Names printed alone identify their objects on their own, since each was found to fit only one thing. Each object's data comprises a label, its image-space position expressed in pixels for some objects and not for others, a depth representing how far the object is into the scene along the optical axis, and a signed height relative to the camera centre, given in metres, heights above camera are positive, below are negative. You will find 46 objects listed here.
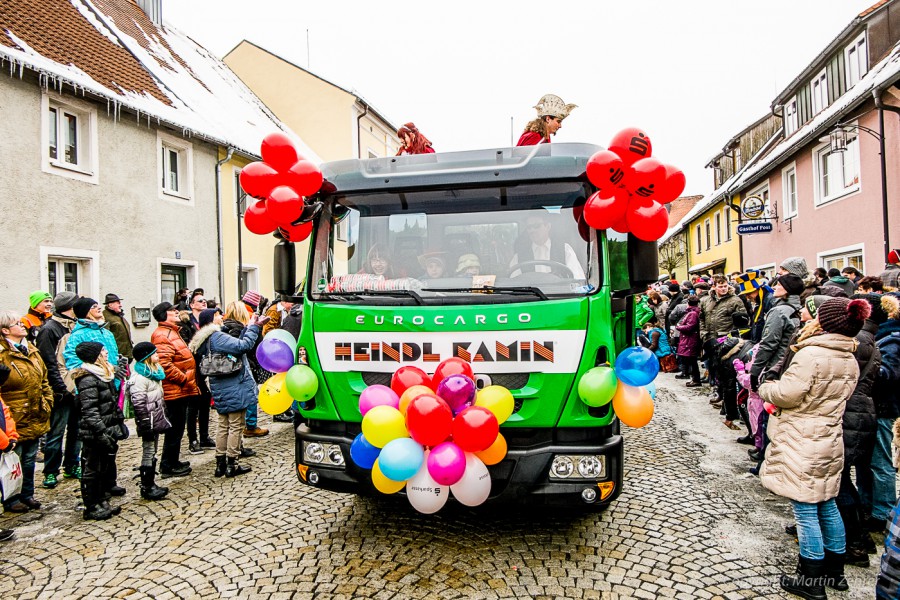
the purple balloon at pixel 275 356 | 4.36 -0.33
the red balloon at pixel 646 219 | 3.80 +0.52
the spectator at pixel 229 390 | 5.68 -0.76
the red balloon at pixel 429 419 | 3.30 -0.63
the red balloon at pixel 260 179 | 4.34 +0.97
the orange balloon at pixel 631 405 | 3.76 -0.66
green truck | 3.62 +0.06
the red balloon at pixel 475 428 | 3.30 -0.69
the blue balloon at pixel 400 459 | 3.34 -0.86
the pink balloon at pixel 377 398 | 3.62 -0.55
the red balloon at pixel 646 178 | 3.77 +0.78
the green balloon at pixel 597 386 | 3.52 -0.50
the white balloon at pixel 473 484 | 3.44 -1.04
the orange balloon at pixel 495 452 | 3.50 -0.87
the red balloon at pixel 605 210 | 3.75 +0.58
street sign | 14.51 +1.71
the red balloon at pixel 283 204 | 4.12 +0.74
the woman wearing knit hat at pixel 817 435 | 3.27 -0.79
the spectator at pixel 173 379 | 5.79 -0.64
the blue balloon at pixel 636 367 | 3.75 -0.42
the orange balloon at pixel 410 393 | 3.50 -0.51
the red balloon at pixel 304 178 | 4.21 +0.94
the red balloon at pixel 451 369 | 3.57 -0.38
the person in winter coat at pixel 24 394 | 4.98 -0.65
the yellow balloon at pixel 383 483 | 3.56 -1.07
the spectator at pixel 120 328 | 8.22 -0.18
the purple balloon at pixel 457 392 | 3.38 -0.49
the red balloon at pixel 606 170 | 3.73 +0.83
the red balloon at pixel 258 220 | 4.38 +0.68
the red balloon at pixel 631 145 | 3.87 +1.02
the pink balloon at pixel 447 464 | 3.32 -0.89
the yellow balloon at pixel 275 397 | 4.44 -0.64
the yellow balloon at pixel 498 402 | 3.46 -0.57
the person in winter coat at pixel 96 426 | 4.76 -0.88
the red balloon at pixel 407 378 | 3.65 -0.44
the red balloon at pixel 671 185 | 3.92 +0.76
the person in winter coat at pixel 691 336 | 9.98 -0.64
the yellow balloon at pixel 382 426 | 3.44 -0.69
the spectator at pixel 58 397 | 5.75 -0.78
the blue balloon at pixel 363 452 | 3.61 -0.87
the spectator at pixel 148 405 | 5.16 -0.79
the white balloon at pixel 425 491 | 3.46 -1.08
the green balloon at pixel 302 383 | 3.98 -0.49
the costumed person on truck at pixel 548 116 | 5.22 +1.66
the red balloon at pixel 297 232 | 4.54 +0.60
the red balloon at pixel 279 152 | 4.31 +1.16
